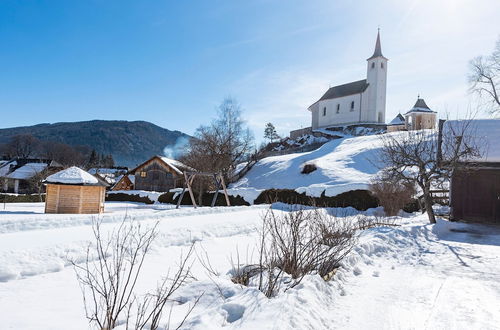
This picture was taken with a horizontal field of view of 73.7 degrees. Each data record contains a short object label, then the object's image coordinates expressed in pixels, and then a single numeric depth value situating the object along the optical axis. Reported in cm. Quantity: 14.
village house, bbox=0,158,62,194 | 4562
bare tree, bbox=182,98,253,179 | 3189
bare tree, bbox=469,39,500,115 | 3297
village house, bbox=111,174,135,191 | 4328
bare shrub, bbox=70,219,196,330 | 267
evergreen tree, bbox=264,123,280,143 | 6319
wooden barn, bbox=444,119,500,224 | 1344
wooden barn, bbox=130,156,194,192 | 3425
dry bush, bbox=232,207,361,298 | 407
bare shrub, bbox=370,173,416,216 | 1462
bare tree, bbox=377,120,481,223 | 1159
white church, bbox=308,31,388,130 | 5128
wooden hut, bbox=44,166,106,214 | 1980
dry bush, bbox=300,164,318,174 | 2944
